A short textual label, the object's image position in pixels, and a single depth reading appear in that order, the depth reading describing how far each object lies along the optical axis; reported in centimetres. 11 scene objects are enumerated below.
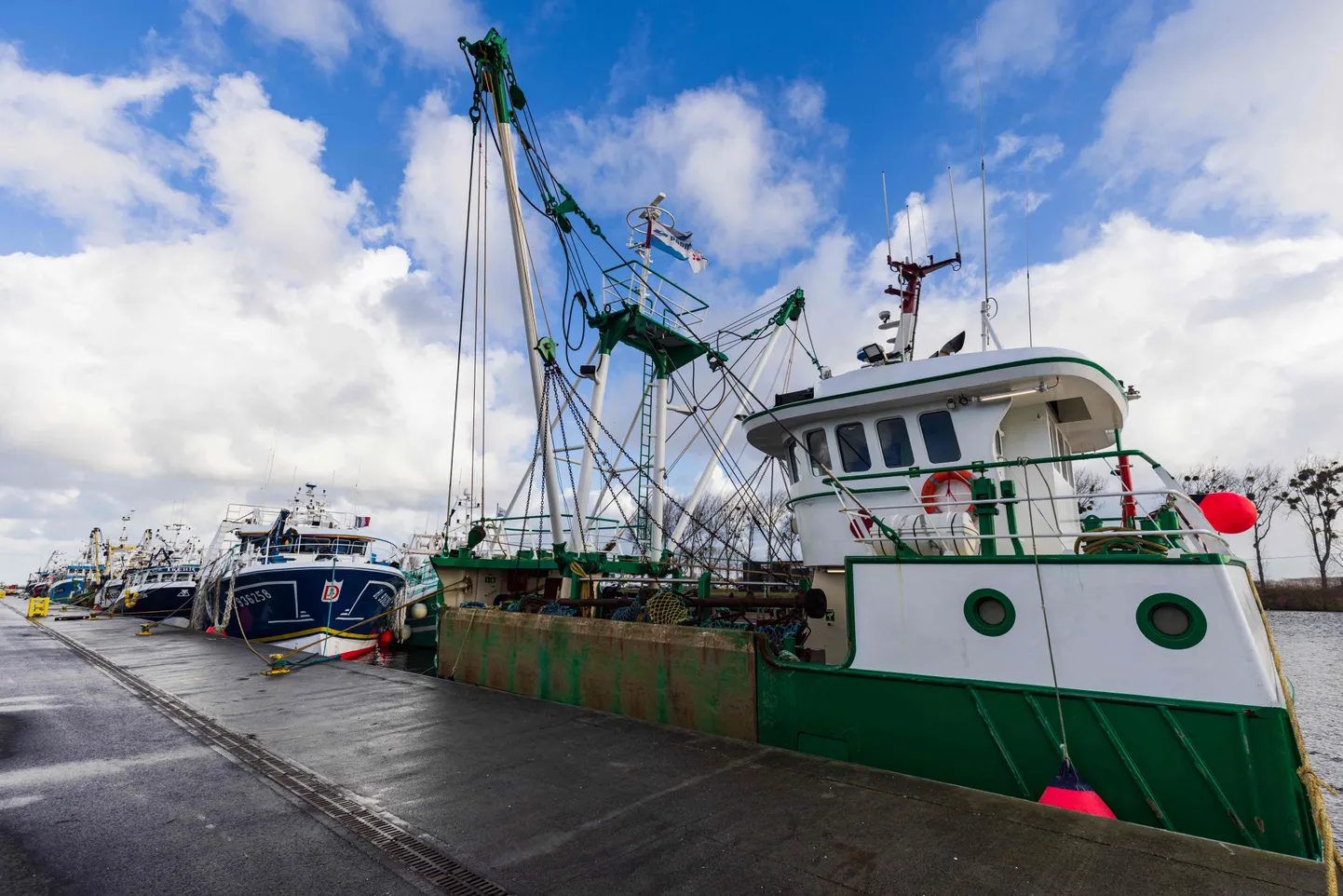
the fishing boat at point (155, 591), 3284
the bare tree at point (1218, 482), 4667
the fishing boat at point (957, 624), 481
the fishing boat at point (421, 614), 2388
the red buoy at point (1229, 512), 606
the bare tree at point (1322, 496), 4509
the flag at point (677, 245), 1842
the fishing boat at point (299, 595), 2034
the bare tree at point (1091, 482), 3812
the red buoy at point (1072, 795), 488
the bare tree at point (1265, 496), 4764
